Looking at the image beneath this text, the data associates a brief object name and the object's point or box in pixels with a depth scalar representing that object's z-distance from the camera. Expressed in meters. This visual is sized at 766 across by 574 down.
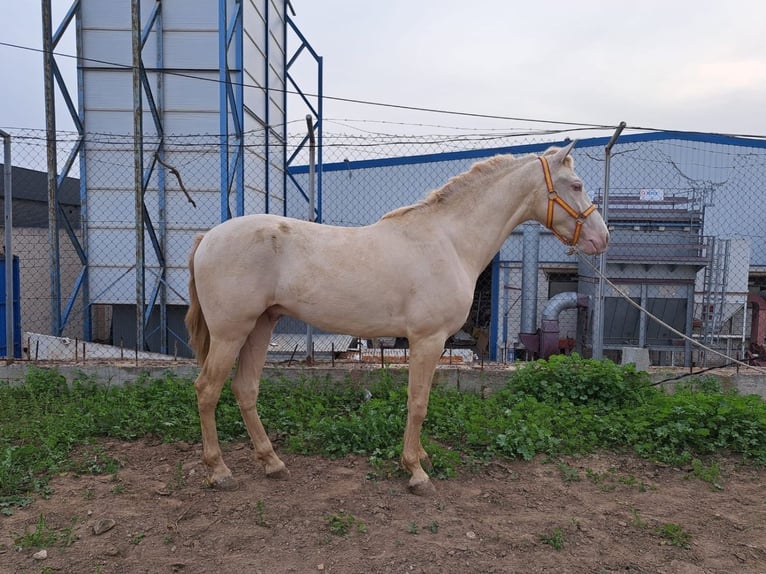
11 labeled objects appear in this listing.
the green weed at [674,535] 2.74
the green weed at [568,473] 3.50
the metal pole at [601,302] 5.05
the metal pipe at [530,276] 12.99
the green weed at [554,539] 2.69
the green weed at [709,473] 3.47
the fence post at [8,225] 5.35
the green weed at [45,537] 2.60
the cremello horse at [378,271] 3.19
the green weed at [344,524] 2.81
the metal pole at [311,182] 5.10
